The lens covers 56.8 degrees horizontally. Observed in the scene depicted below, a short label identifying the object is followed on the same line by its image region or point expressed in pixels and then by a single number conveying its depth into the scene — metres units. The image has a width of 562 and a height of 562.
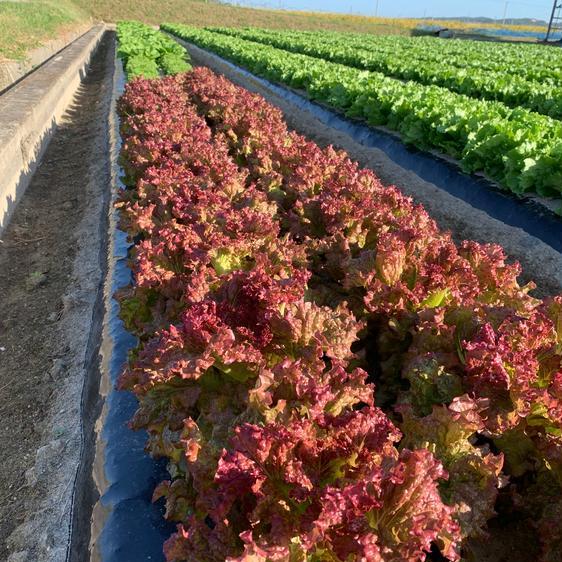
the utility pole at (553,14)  60.47
